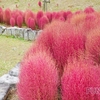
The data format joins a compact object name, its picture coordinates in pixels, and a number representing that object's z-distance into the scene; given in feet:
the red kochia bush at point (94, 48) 9.67
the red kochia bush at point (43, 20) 25.15
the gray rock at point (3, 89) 9.86
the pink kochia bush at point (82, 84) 6.92
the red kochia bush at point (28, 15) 27.39
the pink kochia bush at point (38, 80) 7.53
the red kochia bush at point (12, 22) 27.71
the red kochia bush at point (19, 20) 27.25
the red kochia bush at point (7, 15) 29.00
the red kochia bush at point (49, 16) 26.61
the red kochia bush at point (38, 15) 26.50
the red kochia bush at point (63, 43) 9.80
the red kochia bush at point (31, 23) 25.84
